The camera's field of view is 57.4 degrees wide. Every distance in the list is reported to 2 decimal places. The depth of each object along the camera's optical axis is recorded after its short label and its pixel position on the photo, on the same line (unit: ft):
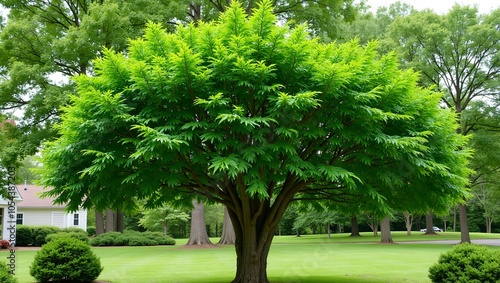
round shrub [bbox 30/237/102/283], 43.11
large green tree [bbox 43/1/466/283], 32.78
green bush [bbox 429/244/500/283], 35.09
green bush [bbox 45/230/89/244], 104.42
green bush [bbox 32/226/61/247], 121.29
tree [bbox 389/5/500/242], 104.22
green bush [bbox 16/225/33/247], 120.06
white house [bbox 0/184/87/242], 148.97
